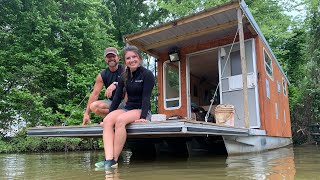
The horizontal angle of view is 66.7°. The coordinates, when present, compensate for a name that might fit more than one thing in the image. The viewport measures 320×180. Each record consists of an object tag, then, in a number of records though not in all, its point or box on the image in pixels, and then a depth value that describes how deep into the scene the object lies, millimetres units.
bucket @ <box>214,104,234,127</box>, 4008
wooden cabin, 3229
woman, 2453
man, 3068
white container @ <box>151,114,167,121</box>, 2784
